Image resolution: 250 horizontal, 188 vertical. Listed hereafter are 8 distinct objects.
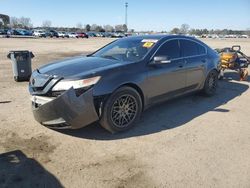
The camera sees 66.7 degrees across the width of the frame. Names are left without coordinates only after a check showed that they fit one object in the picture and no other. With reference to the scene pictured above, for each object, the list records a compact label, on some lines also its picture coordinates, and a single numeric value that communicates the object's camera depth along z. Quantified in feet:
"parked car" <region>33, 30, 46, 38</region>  145.43
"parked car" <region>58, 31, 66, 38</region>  154.75
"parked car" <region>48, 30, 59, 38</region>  150.58
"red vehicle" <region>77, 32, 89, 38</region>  155.31
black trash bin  20.06
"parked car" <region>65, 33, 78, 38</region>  156.02
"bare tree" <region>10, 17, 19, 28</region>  269.56
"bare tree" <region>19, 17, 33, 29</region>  313.40
